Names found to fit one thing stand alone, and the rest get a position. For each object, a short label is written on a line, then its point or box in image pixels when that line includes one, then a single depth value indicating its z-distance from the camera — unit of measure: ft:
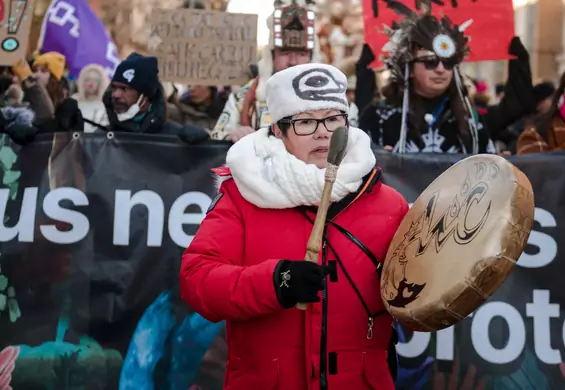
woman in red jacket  10.27
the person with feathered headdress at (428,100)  18.16
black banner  15.42
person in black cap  18.74
